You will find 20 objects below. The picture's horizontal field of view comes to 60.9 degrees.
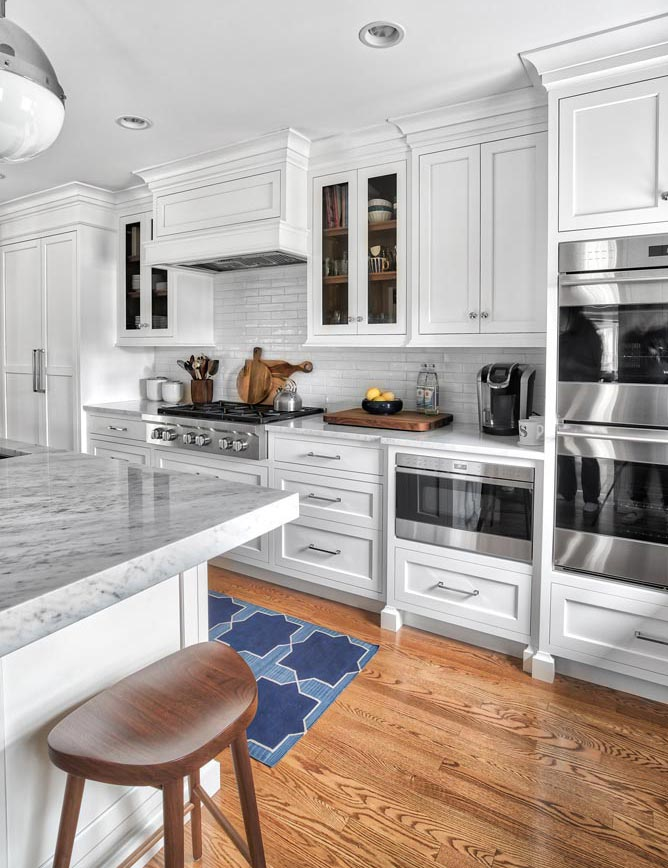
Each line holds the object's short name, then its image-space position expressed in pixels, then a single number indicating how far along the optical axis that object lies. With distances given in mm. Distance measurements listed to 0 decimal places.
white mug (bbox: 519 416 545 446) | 2504
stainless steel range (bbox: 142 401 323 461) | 3215
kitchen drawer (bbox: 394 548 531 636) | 2498
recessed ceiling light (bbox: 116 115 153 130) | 2896
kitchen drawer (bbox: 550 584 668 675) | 2205
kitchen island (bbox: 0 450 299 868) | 839
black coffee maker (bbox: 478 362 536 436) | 2711
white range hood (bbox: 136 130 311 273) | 3133
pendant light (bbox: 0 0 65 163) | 1197
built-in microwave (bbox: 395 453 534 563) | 2465
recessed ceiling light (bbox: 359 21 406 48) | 2100
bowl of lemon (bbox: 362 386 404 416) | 3094
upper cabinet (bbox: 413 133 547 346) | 2582
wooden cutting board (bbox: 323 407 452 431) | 2816
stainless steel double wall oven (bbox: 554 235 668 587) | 2127
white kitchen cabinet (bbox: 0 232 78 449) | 4168
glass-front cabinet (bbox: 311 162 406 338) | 3000
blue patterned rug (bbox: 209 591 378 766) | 2091
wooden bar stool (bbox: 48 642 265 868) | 987
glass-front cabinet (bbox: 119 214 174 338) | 4031
